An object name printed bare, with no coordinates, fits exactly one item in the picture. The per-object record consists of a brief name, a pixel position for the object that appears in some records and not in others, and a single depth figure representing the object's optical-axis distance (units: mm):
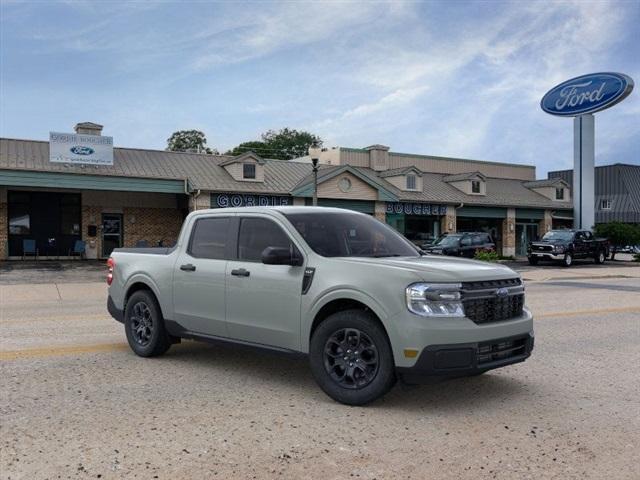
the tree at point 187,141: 73750
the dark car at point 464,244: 28823
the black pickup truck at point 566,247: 31109
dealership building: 28438
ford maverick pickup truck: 5059
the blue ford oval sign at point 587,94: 35812
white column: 38781
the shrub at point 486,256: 28531
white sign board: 27984
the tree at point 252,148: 69812
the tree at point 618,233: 38581
